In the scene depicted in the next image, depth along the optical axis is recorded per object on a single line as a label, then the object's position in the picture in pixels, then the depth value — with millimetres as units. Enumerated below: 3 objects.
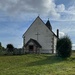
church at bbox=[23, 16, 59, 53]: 24497
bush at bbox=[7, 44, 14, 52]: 22620
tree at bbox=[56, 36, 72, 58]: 17892
